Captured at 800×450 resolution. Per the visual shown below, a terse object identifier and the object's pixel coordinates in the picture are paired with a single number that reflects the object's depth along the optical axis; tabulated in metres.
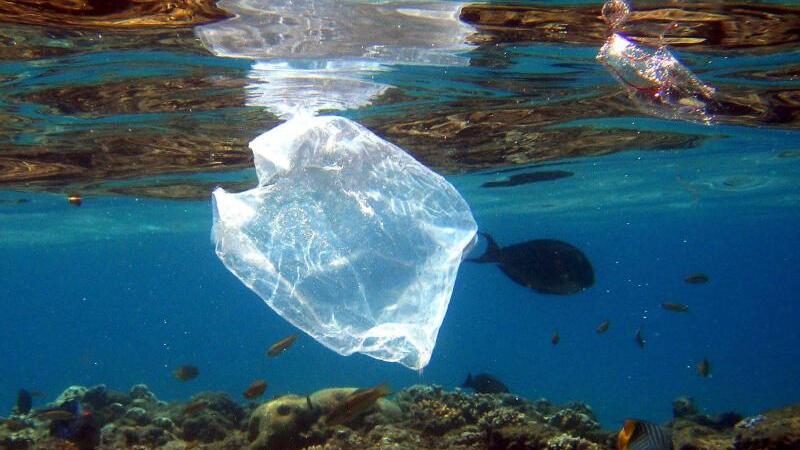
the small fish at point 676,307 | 14.28
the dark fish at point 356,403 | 7.46
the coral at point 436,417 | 9.79
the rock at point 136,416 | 11.96
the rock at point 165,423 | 11.10
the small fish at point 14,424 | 11.84
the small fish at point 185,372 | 12.83
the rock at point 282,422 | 9.20
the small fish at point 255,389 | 10.20
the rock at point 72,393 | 14.00
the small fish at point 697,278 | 14.44
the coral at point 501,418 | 8.95
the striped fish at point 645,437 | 5.96
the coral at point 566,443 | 7.20
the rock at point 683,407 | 13.34
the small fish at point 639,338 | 13.69
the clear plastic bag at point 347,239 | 5.29
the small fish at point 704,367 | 13.35
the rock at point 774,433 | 6.98
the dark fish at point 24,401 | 12.74
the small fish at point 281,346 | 10.09
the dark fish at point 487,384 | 12.05
